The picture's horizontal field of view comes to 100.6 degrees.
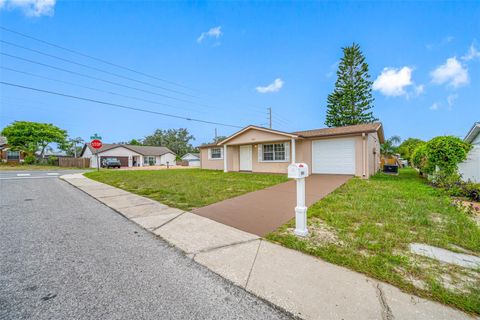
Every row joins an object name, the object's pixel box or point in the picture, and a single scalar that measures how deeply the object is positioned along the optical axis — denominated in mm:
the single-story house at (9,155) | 34094
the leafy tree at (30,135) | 29969
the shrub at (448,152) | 7424
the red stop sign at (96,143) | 16684
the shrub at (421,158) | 8965
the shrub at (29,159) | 31250
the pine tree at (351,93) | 28141
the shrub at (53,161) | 32312
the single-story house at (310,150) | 10828
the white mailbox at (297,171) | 3379
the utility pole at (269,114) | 27466
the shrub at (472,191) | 5762
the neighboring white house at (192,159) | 42631
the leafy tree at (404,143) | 28469
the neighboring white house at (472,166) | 7424
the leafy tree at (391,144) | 32294
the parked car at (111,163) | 29625
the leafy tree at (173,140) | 56188
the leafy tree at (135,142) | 60906
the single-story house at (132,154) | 34053
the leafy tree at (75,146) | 53938
